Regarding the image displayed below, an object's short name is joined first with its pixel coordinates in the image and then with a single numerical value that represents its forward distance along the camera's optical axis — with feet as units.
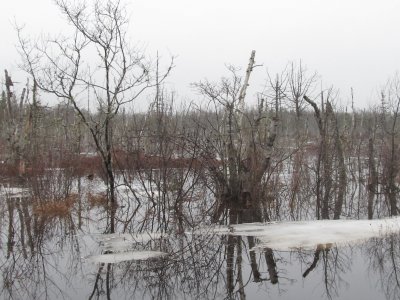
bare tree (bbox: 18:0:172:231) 36.91
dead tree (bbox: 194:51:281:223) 34.35
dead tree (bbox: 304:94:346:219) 38.46
